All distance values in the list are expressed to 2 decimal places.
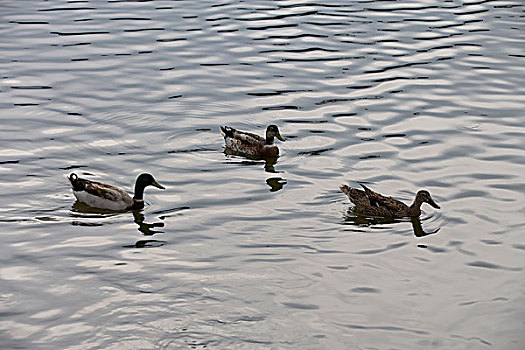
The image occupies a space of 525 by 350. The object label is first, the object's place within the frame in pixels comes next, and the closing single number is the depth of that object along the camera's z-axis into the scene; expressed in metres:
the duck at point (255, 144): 18.00
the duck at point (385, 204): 15.10
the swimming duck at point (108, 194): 15.30
